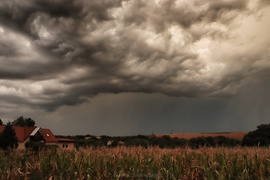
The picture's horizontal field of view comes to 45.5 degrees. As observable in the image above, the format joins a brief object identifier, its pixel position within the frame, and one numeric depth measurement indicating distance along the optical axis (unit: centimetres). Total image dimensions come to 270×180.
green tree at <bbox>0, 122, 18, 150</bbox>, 5654
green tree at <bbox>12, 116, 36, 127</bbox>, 11028
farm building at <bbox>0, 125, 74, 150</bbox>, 6875
